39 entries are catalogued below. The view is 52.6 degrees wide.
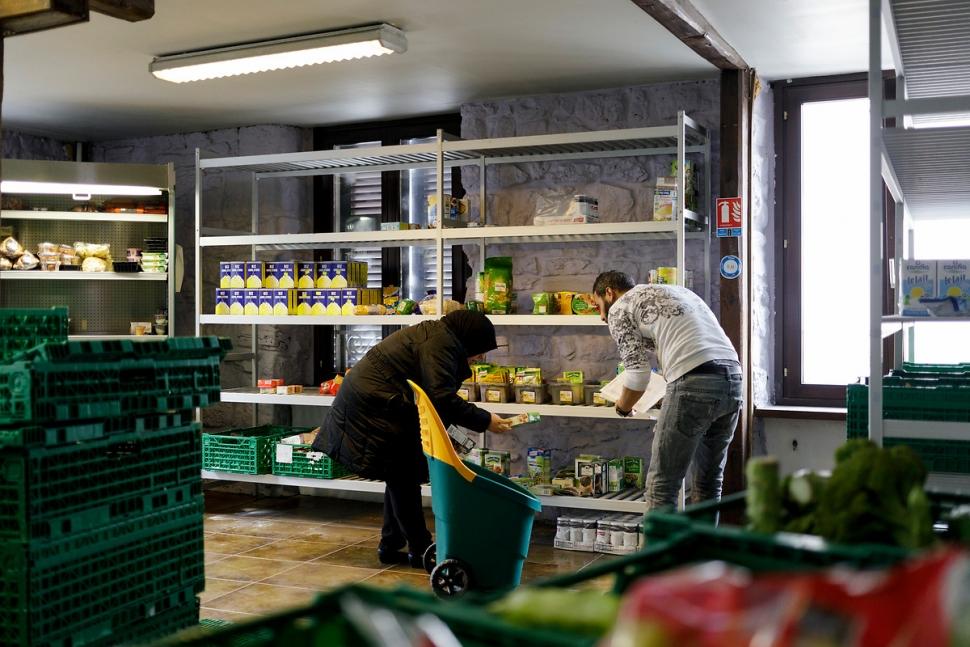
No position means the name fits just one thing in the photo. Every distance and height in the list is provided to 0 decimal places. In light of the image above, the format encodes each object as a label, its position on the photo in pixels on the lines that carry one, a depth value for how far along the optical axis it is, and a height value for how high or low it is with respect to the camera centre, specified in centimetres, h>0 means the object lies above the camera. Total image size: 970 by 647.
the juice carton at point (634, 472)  586 -83
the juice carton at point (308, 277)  651 +38
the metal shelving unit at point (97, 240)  701 +69
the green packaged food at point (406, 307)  620 +17
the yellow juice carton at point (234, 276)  673 +40
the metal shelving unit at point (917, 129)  253 +58
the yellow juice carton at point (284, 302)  655 +22
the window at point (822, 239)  590 +57
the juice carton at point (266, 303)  661 +21
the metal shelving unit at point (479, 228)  552 +67
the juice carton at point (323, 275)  646 +39
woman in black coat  483 -40
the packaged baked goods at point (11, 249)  693 +61
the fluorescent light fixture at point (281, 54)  493 +148
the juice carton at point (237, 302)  669 +22
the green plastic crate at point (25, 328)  281 +2
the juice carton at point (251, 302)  665 +22
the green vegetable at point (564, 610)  91 -26
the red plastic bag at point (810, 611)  70 -21
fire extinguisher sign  556 +67
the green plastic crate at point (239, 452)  657 -80
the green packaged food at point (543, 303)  582 +18
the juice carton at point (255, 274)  666 +41
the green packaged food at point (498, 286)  590 +29
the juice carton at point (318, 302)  641 +21
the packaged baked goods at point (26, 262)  694 +52
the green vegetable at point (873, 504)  128 -23
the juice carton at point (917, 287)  286 +13
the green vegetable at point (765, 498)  133 -23
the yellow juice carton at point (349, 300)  629 +22
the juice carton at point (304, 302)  648 +21
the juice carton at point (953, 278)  280 +16
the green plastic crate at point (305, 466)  638 -86
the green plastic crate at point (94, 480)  241 -39
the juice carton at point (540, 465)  585 -79
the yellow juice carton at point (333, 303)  635 +20
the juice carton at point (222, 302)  675 +23
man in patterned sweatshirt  444 -18
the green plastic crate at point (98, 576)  239 -64
